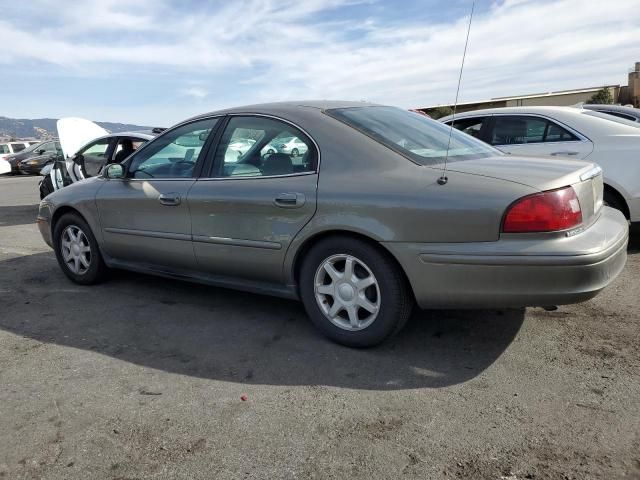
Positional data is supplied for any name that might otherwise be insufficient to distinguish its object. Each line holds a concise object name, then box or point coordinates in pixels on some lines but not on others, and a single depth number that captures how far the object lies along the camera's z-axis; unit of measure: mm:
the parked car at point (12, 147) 27148
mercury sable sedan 2873
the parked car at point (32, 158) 22672
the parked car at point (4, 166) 19644
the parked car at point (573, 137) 5309
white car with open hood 9211
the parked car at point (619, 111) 9042
